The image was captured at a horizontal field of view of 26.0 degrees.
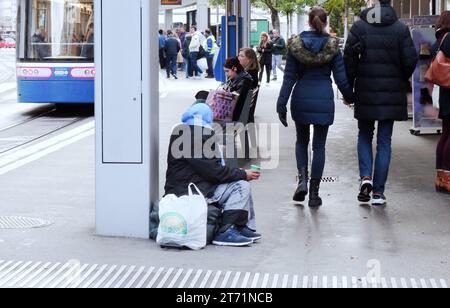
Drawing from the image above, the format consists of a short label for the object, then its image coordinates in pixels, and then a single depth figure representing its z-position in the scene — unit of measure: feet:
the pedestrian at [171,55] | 110.63
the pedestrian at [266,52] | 99.74
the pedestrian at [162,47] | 114.41
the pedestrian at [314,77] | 29.07
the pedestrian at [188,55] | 111.65
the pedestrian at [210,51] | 111.08
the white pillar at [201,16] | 135.91
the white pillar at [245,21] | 65.02
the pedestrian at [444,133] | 32.27
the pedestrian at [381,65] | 29.43
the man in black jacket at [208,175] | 24.86
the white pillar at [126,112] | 25.25
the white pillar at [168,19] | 176.45
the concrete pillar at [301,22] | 167.12
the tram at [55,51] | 65.98
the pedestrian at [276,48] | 106.01
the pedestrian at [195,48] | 108.78
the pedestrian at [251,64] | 39.06
